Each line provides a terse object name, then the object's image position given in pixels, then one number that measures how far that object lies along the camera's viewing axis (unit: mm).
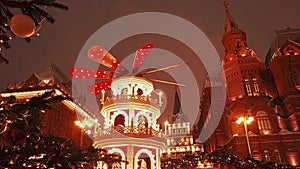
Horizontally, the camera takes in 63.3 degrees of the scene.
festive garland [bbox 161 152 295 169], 14484
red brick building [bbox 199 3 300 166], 33719
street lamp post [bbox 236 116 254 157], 16242
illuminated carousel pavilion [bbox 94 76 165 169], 14891
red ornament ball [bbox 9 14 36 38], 3518
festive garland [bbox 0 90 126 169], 3252
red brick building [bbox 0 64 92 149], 22531
